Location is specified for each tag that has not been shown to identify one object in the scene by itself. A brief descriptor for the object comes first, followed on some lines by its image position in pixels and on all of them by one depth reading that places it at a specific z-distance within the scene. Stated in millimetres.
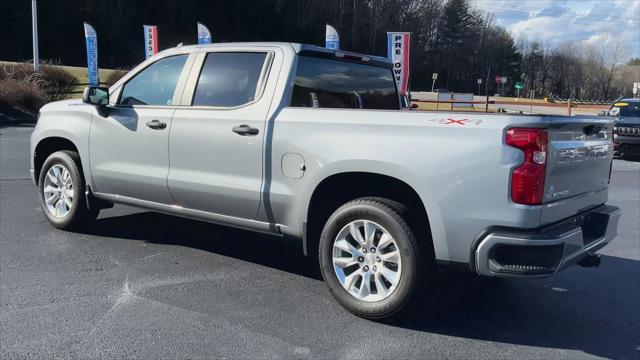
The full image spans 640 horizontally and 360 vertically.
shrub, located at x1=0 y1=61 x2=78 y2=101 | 24484
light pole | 25909
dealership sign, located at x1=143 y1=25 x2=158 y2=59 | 26109
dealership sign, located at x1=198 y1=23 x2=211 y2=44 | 25312
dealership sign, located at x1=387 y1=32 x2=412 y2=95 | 20031
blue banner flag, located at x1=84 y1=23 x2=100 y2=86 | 25734
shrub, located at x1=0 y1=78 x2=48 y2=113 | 21984
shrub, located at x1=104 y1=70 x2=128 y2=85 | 32781
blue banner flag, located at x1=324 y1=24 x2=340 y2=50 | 22109
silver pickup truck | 3412
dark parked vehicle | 15547
